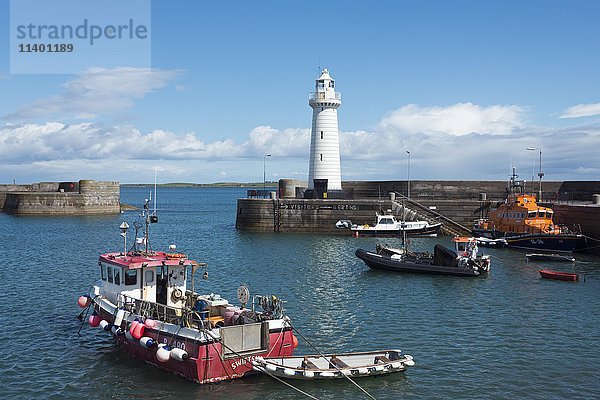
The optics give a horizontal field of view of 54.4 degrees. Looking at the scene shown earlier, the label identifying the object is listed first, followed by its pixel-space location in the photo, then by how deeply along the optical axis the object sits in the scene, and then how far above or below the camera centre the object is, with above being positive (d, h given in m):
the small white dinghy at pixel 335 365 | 15.48 -4.79
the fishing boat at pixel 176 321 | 15.26 -3.76
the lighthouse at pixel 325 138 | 58.28 +5.35
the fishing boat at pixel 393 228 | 51.31 -3.22
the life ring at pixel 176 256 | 19.28 -2.20
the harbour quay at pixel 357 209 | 54.78 -1.65
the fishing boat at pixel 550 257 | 37.50 -4.19
